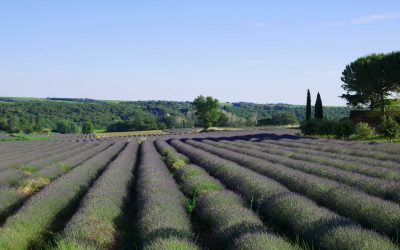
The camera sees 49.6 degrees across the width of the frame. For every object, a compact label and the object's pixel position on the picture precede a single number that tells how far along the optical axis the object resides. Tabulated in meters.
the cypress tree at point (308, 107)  49.83
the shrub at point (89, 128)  110.62
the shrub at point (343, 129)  34.69
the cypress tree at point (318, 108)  47.16
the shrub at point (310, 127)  38.25
